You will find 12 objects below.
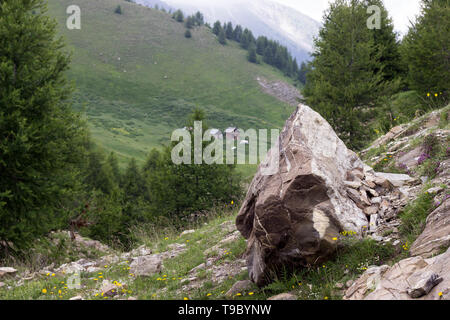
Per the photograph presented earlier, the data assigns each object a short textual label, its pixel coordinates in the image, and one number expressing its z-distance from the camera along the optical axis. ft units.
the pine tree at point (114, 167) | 169.09
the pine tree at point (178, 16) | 493.73
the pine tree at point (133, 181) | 157.28
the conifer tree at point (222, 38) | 476.13
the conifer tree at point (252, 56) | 444.55
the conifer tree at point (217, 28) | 496.23
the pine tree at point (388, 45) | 86.84
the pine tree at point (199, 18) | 524.69
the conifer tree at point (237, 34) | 508.12
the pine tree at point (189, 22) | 486.59
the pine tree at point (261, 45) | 479.00
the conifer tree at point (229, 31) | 504.84
